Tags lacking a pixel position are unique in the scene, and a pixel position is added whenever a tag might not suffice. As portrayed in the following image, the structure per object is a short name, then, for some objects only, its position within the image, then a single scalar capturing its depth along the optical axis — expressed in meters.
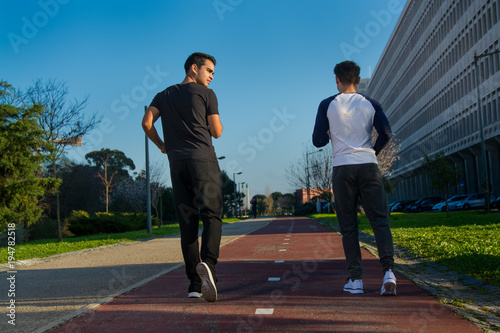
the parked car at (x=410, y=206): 44.62
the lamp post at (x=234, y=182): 72.21
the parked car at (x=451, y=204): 37.03
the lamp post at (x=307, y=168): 46.25
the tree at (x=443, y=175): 27.02
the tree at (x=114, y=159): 67.90
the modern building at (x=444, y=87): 38.41
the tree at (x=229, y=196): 72.93
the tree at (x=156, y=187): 35.09
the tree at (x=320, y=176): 42.77
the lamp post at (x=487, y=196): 24.56
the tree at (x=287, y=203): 91.31
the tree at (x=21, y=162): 13.40
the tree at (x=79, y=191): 43.88
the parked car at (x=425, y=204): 42.36
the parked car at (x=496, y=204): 29.86
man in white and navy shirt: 4.00
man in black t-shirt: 3.81
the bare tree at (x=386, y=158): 40.06
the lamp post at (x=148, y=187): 19.31
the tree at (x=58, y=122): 18.73
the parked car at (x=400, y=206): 49.16
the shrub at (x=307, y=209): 57.84
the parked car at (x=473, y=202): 35.38
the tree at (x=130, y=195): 43.78
